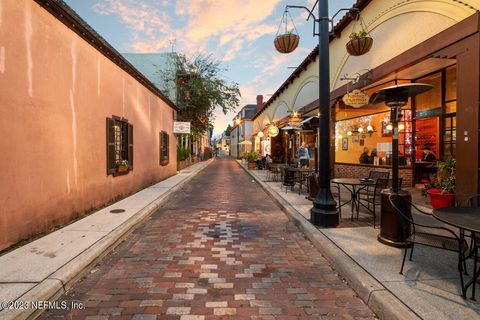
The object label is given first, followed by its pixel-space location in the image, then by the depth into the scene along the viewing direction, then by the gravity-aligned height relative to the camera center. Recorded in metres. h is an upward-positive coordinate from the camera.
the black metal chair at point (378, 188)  5.82 -0.74
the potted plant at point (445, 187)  6.40 -0.79
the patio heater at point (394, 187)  4.36 -0.52
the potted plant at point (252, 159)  23.00 -0.45
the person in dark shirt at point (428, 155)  10.28 -0.08
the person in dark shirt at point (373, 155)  12.48 -0.09
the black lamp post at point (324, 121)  5.84 +0.65
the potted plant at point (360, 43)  6.98 +2.68
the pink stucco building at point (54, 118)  4.47 +0.74
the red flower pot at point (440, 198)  6.37 -1.02
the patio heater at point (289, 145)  22.51 +0.68
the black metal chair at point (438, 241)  3.14 -1.04
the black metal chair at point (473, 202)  3.87 -0.70
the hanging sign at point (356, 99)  9.26 +1.75
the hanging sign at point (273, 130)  21.17 +1.68
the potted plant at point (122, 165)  8.88 -0.36
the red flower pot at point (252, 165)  22.95 -0.96
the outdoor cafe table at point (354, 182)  5.99 -0.62
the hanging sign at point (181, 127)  17.95 +1.66
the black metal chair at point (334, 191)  9.06 -1.30
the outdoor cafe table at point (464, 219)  2.87 -0.71
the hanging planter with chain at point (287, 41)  6.49 +2.53
